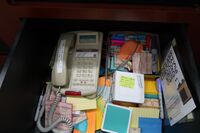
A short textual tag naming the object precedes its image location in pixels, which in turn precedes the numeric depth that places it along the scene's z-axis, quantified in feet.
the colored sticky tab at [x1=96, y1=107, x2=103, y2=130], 2.61
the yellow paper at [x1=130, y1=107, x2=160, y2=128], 2.62
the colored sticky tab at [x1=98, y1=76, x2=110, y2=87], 2.82
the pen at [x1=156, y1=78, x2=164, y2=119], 2.62
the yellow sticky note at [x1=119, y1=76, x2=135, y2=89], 2.67
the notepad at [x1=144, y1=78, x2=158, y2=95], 2.76
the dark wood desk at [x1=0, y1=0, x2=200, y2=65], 2.19
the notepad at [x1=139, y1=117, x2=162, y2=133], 2.58
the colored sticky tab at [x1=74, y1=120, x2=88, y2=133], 2.58
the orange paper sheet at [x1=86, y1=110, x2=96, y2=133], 2.58
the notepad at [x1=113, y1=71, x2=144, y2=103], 2.60
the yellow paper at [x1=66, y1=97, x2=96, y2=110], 2.65
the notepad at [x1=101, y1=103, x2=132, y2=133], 2.53
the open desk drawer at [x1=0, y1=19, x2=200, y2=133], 2.04
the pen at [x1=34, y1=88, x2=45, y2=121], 2.72
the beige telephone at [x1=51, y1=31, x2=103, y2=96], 2.65
